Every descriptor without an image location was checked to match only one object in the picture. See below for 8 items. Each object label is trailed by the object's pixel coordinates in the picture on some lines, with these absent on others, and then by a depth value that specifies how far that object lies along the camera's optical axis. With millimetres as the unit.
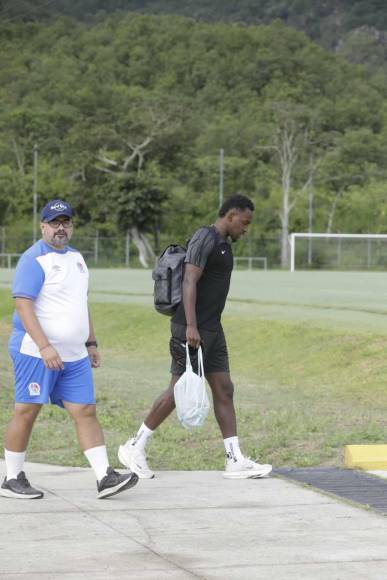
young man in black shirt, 9766
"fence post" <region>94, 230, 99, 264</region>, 85062
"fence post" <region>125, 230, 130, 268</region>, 84938
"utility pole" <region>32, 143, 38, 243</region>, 87300
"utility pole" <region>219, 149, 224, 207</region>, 86944
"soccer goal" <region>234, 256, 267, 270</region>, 84225
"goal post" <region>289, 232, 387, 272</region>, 79325
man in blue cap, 8875
